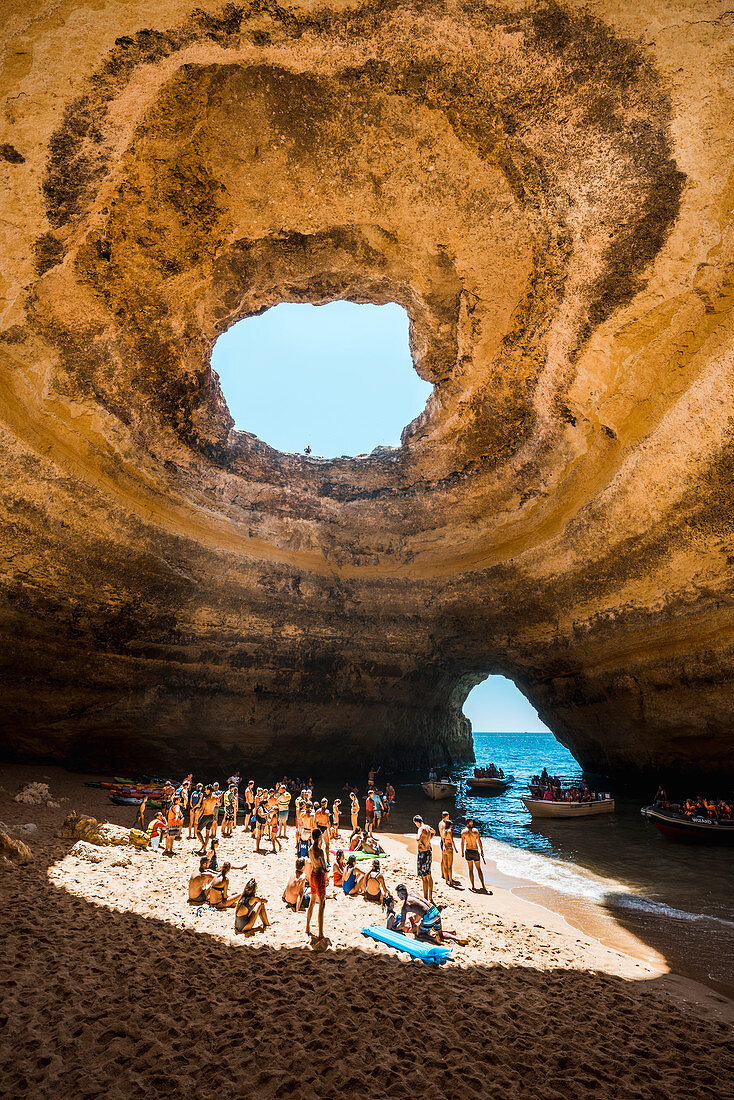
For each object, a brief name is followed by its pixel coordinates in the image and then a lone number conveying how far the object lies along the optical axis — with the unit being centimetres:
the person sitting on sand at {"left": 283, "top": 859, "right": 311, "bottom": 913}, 584
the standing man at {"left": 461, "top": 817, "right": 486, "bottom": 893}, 780
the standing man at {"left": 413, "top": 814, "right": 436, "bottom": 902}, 681
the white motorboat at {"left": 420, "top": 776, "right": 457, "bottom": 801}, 1675
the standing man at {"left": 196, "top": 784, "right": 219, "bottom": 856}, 978
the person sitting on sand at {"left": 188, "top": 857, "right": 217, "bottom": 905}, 577
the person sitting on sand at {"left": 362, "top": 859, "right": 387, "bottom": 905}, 651
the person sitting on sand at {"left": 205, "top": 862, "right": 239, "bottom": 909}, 570
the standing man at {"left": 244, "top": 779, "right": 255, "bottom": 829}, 1120
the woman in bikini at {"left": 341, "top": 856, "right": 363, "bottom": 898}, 673
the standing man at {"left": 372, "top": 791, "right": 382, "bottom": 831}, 1190
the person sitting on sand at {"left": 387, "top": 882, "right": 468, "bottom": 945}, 530
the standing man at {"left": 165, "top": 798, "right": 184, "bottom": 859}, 864
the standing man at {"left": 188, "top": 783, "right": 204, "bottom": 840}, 964
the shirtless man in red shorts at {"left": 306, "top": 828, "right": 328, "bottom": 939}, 489
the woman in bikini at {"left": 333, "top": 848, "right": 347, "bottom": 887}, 709
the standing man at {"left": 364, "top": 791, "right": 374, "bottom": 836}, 1209
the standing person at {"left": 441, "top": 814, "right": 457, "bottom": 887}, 803
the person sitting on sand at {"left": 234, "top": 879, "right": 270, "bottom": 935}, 507
